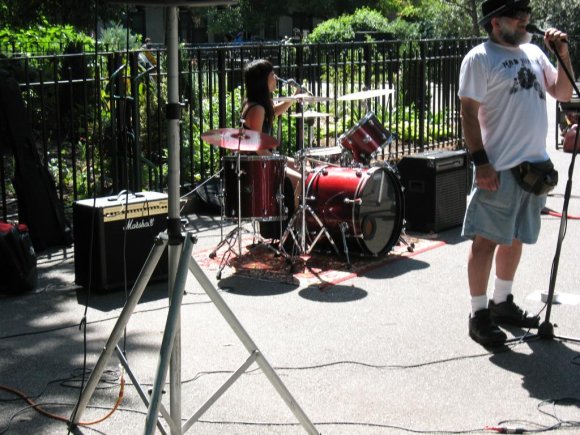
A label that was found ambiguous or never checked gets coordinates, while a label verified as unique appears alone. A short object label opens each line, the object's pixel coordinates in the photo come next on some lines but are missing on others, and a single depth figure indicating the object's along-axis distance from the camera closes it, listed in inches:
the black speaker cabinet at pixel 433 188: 337.4
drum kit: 285.1
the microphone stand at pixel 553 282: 206.4
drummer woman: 299.1
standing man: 206.8
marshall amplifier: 258.8
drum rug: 279.9
